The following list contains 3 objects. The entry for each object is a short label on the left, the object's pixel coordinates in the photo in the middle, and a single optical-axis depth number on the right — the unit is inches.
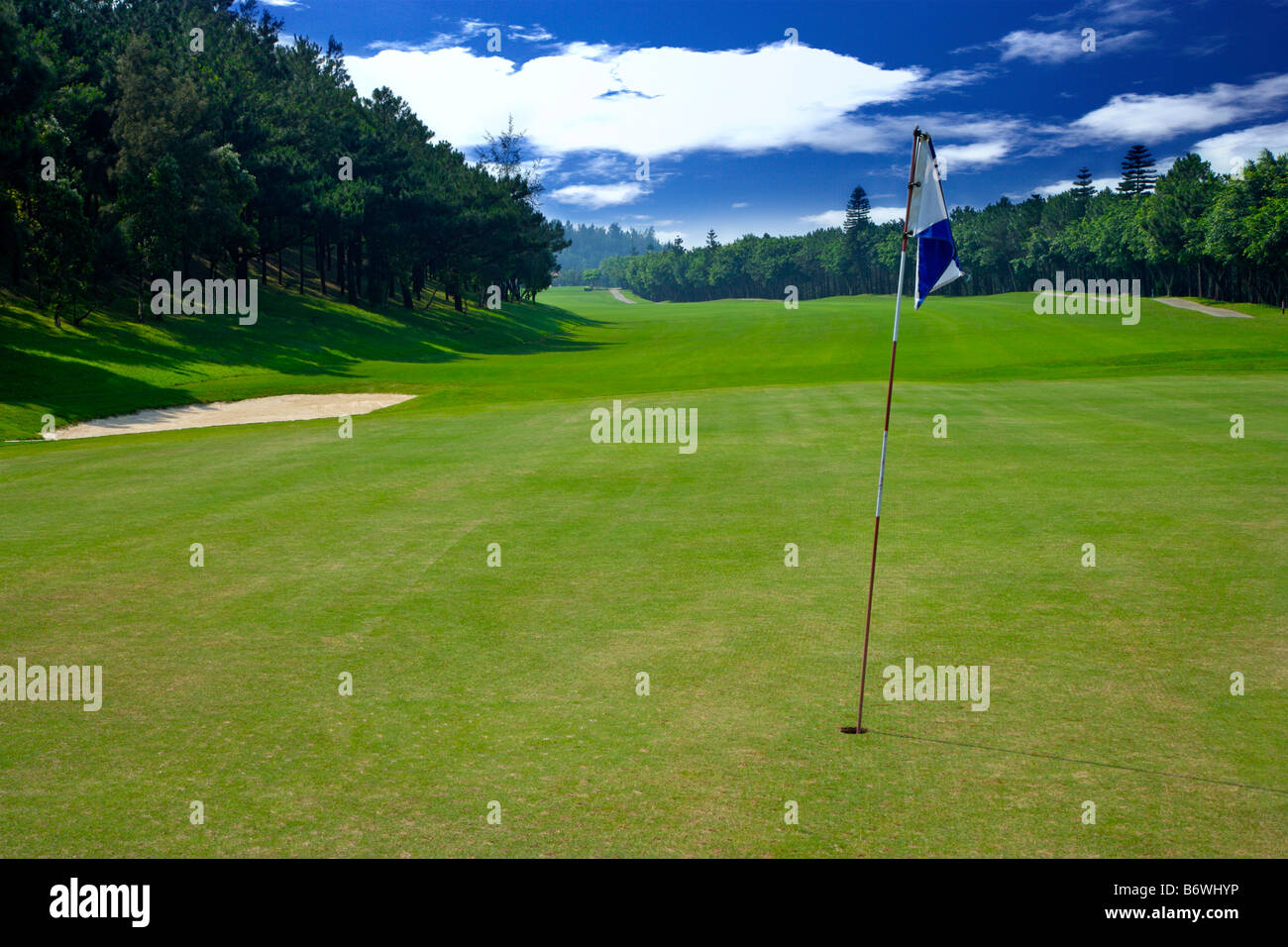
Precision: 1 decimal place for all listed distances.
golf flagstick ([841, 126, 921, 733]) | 366.6
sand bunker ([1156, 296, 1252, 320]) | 4045.3
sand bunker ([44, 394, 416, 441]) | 1481.3
